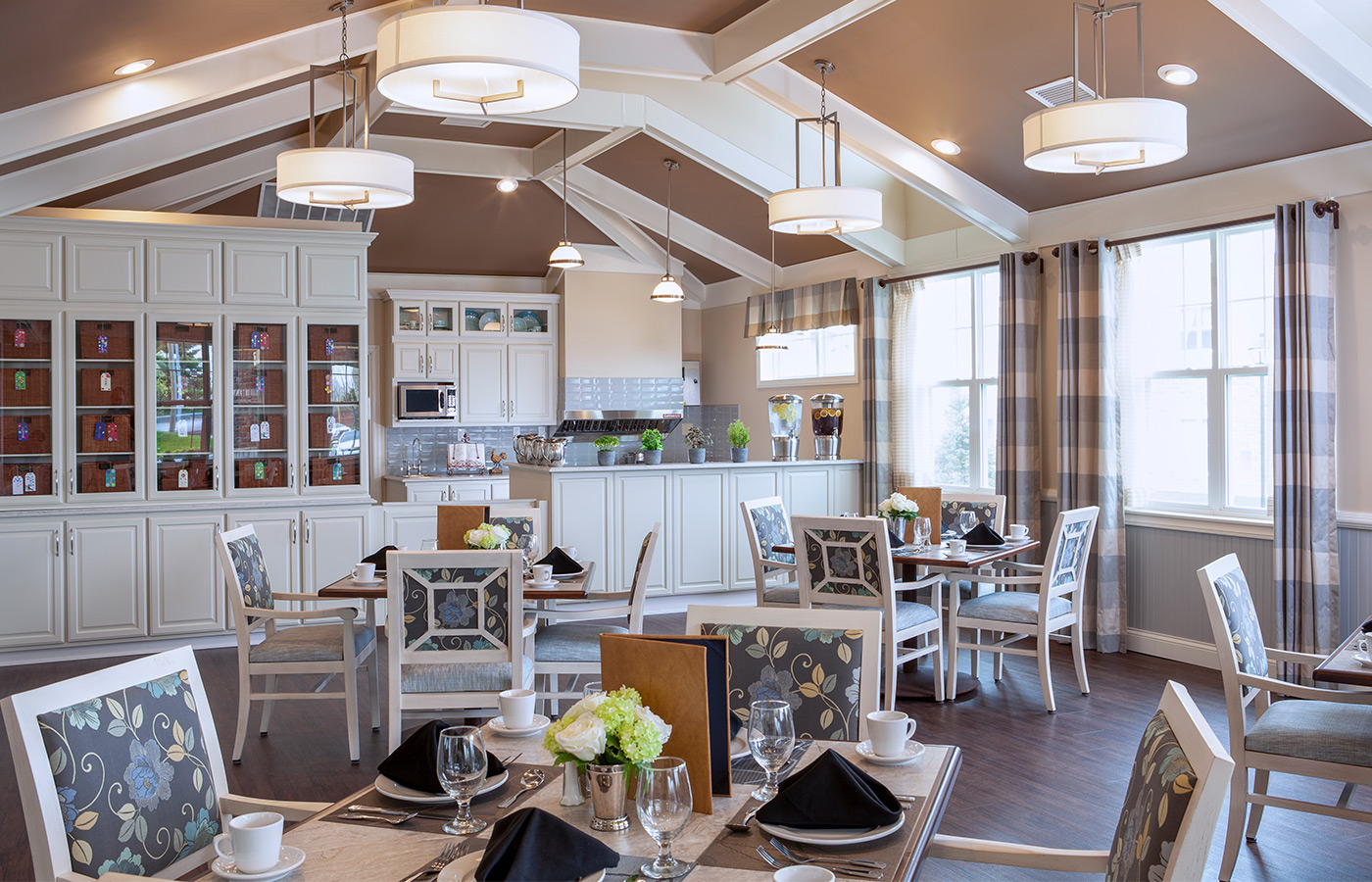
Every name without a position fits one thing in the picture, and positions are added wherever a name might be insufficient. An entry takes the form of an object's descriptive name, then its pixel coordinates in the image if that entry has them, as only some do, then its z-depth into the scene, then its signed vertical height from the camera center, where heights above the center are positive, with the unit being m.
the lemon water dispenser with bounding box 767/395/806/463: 7.54 +0.19
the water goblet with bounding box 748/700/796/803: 1.69 -0.48
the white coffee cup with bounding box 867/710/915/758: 1.89 -0.54
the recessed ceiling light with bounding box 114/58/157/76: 4.45 +1.72
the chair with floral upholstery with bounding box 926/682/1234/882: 1.26 -0.50
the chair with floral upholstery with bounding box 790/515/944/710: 4.54 -0.61
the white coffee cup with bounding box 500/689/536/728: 2.05 -0.53
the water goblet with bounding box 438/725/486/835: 1.54 -0.48
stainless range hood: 9.23 +0.25
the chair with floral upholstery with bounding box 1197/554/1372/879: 2.75 -0.81
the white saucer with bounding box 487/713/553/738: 2.05 -0.57
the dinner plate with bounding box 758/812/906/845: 1.54 -0.60
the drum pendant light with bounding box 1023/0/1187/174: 2.85 +0.91
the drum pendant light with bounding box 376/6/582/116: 1.99 +0.81
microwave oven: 8.80 +0.44
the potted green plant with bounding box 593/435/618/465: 6.72 +0.00
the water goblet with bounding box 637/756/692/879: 1.35 -0.47
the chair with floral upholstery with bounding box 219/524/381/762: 4.05 -0.79
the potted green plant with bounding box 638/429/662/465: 6.93 +0.02
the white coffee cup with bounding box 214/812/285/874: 1.43 -0.56
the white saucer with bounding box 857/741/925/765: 1.87 -0.58
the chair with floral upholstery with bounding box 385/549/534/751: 3.46 -0.59
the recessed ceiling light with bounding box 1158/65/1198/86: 4.57 +1.69
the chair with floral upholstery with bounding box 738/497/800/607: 5.25 -0.51
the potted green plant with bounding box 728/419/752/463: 7.18 +0.06
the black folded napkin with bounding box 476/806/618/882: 1.34 -0.55
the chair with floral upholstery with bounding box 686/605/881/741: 2.28 -0.49
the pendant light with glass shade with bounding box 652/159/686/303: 7.65 +1.20
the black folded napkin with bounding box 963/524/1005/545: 5.07 -0.46
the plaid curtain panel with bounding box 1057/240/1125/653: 5.70 +0.11
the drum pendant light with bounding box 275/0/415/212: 3.28 +0.91
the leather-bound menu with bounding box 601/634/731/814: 1.65 -0.40
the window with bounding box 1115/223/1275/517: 5.31 +0.40
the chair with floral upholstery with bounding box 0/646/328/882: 1.60 -0.55
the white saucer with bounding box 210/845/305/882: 1.43 -0.60
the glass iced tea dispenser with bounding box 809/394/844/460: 7.57 +0.18
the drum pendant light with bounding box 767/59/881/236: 4.00 +0.96
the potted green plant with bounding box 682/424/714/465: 7.19 +0.02
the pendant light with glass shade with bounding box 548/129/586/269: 6.84 +1.31
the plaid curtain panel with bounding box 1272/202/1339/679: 4.72 +0.02
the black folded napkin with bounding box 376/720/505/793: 1.75 -0.56
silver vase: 1.57 -0.55
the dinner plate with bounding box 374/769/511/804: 1.72 -0.59
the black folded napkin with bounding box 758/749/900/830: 1.58 -0.57
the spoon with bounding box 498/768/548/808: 1.79 -0.60
